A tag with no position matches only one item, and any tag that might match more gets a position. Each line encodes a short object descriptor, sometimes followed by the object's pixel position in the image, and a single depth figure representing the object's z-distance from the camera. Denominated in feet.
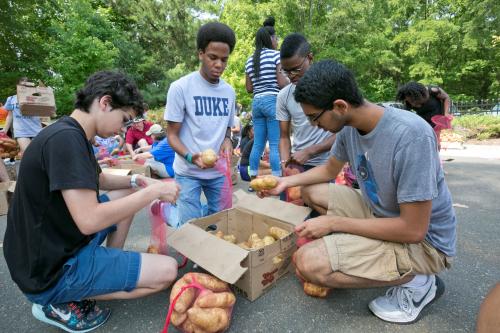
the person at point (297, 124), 9.62
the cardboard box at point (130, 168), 16.53
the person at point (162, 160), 16.76
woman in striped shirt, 13.15
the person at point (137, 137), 23.35
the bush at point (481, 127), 41.45
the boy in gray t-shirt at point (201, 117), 8.82
